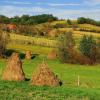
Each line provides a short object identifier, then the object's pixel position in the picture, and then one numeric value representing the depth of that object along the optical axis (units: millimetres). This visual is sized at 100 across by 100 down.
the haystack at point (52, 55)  107256
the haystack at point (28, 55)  105750
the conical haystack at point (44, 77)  36084
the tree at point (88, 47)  106250
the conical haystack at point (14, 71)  40375
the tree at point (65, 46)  102688
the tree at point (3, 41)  106062
